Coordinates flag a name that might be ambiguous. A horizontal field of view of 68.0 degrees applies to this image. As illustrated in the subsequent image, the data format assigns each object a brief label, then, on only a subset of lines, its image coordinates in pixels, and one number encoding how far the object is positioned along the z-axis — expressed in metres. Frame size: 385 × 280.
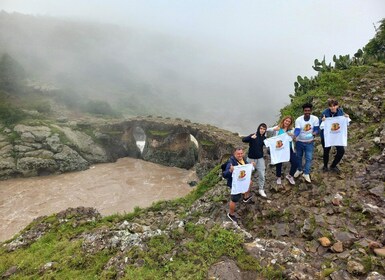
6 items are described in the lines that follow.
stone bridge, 38.38
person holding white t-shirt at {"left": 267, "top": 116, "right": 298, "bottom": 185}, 9.24
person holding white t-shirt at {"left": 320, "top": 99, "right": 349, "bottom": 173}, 8.91
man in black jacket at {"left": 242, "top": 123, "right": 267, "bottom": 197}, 8.99
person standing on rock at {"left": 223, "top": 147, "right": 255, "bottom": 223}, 8.57
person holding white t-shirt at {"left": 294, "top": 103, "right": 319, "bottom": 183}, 9.06
